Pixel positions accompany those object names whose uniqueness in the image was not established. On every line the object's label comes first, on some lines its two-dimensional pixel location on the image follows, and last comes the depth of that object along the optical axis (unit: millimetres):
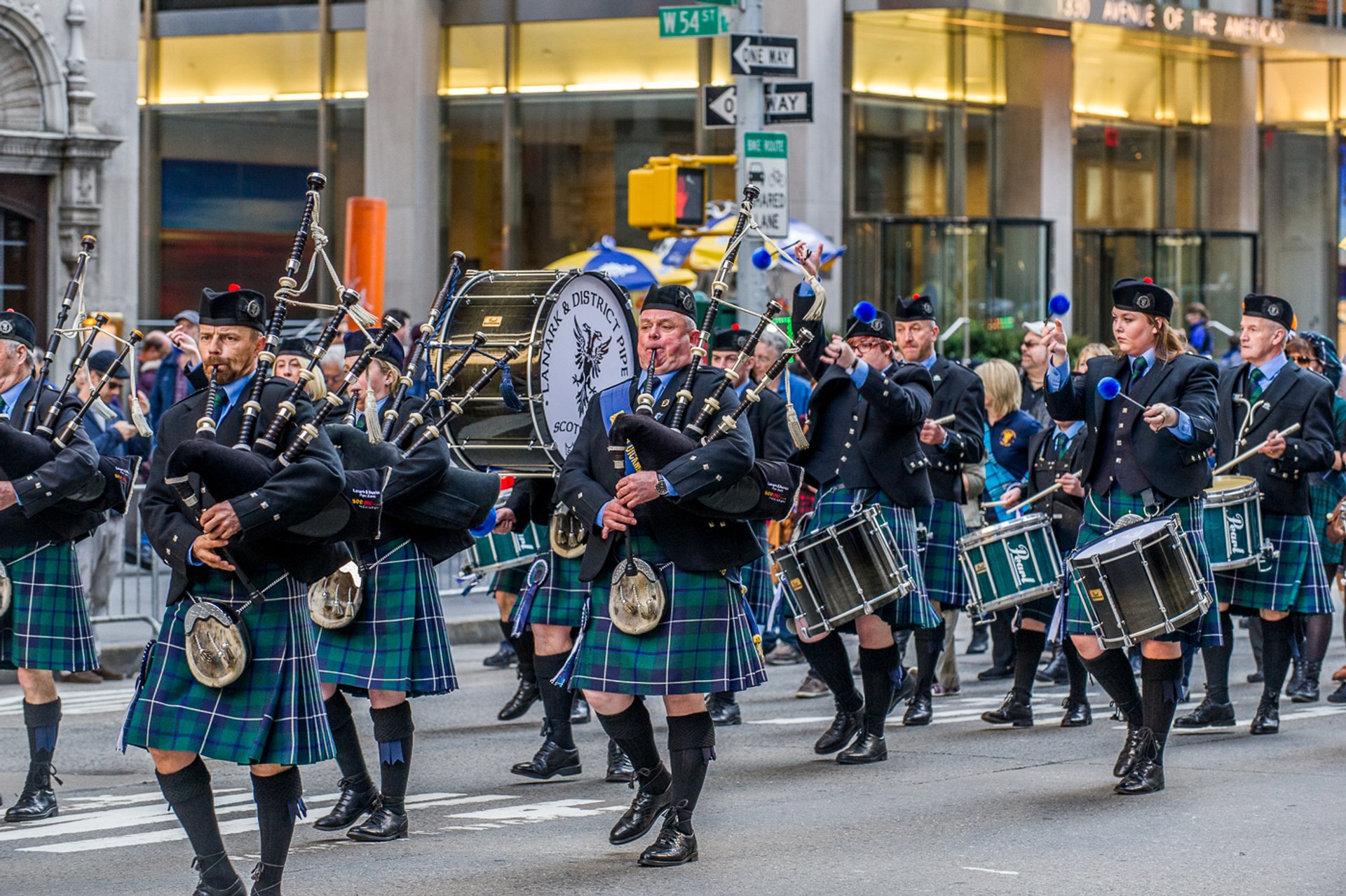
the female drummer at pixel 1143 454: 15422
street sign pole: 27969
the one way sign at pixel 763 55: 27609
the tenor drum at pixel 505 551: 19422
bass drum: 15914
